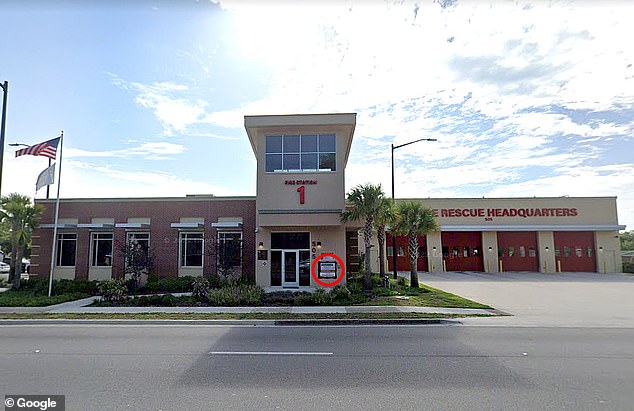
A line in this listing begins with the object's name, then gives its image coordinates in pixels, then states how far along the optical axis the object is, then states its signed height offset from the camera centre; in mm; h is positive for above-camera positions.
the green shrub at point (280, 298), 15508 -2023
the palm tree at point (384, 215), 18403 +1685
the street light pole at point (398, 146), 22638 +6201
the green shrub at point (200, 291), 16152 -1718
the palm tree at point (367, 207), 17875 +1963
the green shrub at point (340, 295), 15684 -1952
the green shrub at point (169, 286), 19797 -1833
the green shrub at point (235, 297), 15297 -1901
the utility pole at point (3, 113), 16766 +6256
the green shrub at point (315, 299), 15430 -2015
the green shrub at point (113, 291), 15727 -1648
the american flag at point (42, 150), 17844 +4773
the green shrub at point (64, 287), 19141 -1829
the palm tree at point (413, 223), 21047 +1413
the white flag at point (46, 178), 18266 +3559
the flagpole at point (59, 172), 18566 +3900
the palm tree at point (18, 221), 20461 +1716
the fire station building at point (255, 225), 19750 +1398
